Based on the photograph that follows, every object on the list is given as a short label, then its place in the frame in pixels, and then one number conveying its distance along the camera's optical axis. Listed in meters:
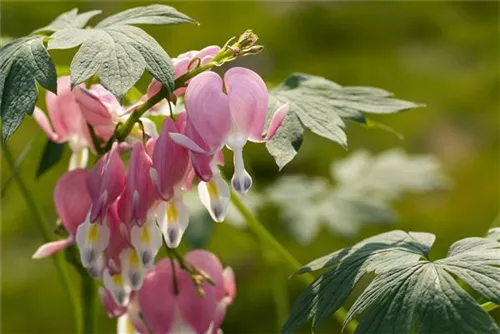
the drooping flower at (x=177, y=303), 0.97
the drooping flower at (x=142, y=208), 0.92
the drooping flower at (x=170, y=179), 0.92
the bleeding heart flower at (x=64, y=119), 0.98
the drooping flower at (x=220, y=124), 0.92
